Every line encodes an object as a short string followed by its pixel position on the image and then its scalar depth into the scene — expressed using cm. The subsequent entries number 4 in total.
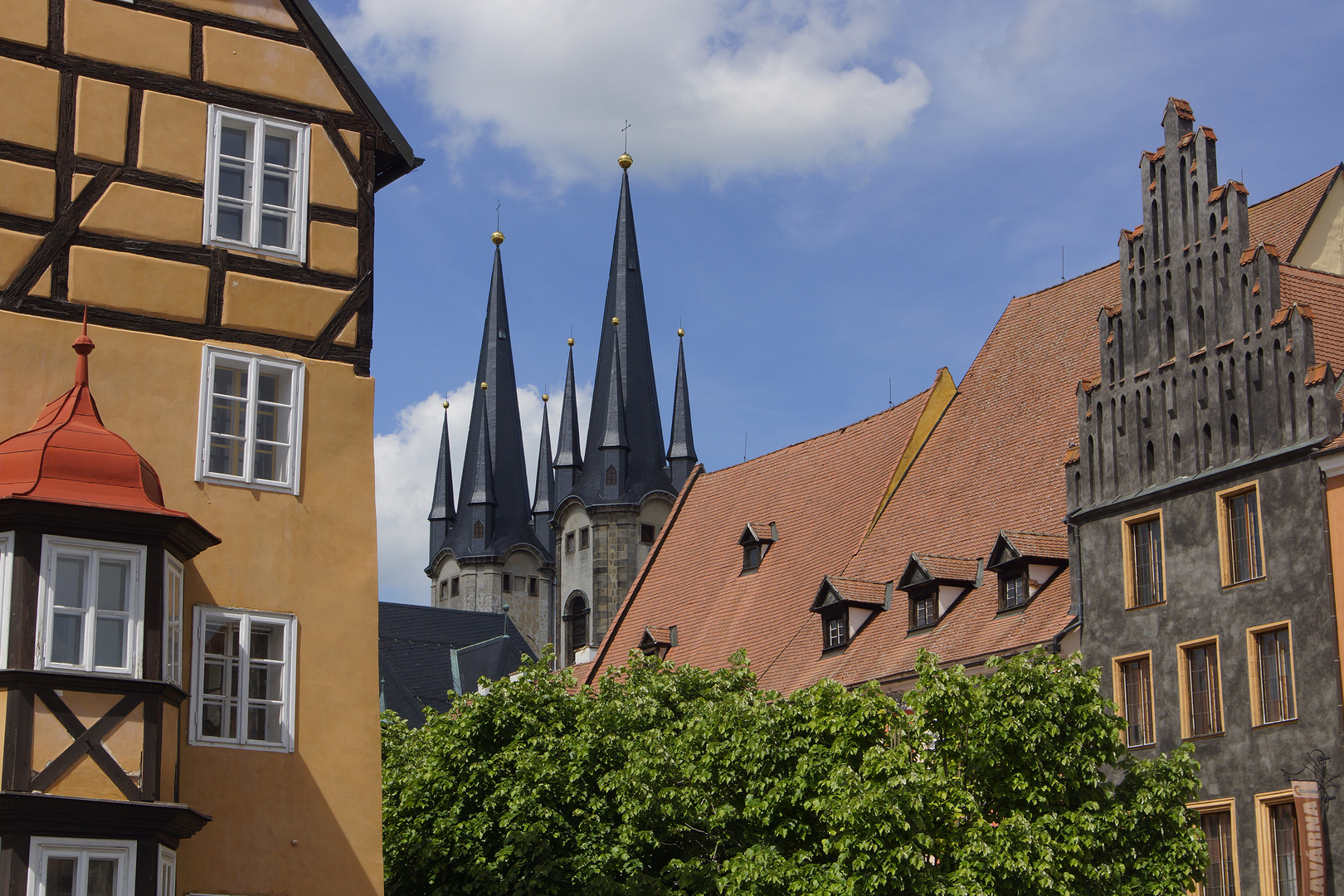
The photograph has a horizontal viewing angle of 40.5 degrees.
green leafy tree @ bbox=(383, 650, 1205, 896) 1953
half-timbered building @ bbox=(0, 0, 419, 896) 1468
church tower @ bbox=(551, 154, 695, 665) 7581
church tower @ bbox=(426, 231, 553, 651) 8294
